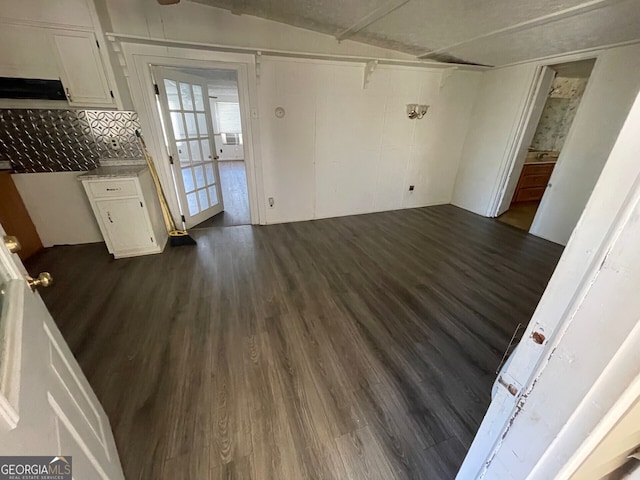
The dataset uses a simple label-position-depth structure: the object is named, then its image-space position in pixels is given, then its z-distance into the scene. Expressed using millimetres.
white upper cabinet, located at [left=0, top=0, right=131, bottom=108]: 2248
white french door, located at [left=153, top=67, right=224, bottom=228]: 3100
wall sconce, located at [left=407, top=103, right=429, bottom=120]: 3922
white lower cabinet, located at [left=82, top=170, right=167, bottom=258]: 2598
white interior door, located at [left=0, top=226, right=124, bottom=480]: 508
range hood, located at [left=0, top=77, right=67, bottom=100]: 2406
